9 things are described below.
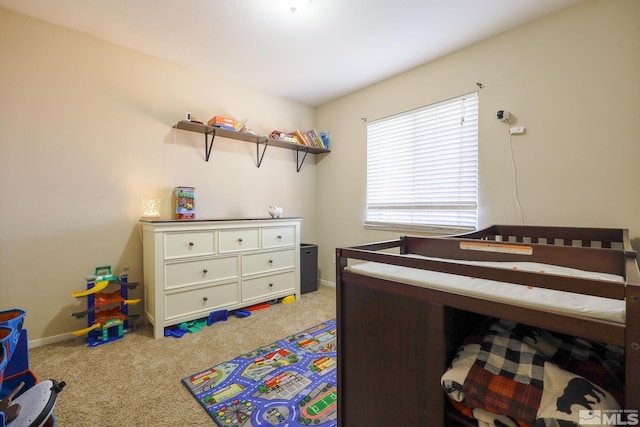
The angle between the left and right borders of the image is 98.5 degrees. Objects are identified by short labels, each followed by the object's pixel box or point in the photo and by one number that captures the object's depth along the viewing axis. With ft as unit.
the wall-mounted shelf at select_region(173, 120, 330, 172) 8.55
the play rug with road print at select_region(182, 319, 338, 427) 4.32
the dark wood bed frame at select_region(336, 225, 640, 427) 1.96
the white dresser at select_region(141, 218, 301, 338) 7.09
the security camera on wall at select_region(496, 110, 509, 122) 6.90
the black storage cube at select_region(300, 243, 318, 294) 10.40
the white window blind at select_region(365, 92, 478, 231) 7.77
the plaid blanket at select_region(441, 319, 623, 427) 2.10
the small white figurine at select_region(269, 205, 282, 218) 9.79
